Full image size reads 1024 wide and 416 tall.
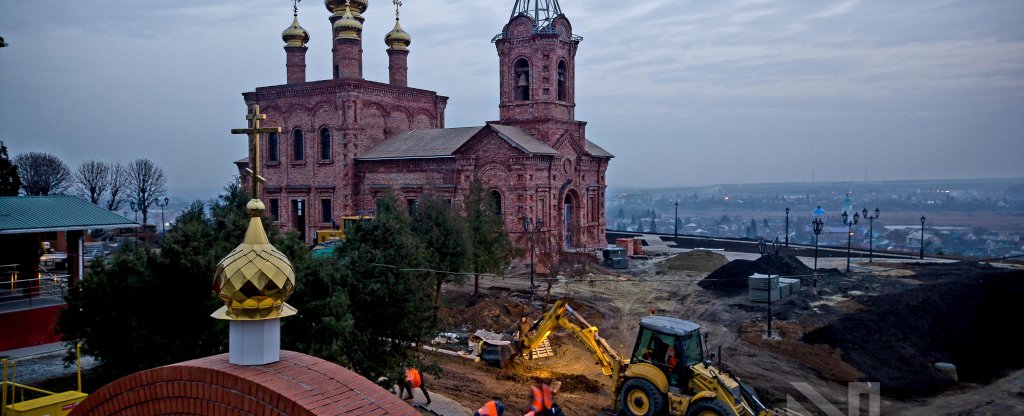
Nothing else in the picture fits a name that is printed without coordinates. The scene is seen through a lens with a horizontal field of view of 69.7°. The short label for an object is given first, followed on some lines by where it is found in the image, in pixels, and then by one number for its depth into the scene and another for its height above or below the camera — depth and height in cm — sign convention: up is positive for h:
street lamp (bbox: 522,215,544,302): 3102 -145
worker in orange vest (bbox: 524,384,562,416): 1046 -305
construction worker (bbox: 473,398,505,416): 932 -279
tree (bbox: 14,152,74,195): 5097 +135
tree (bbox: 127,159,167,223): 5800 +77
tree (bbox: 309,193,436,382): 1460 -241
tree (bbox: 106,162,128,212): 5675 +28
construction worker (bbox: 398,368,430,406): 1430 -372
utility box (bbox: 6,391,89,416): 1045 -310
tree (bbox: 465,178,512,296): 2592 -159
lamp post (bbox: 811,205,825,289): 3046 -142
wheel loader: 1362 -369
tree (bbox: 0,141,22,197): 2889 +56
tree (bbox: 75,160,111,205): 5559 +88
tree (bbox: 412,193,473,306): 2395 -153
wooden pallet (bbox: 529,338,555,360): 2048 -450
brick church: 3366 +249
